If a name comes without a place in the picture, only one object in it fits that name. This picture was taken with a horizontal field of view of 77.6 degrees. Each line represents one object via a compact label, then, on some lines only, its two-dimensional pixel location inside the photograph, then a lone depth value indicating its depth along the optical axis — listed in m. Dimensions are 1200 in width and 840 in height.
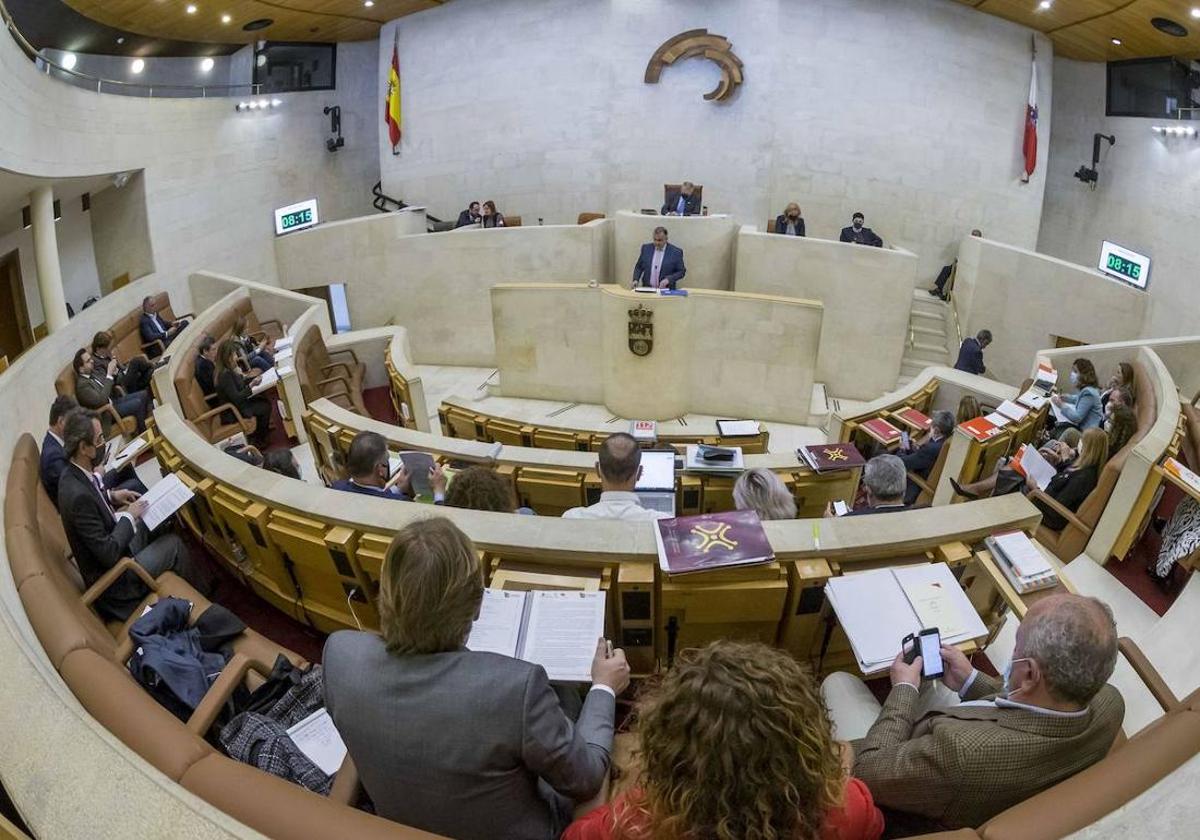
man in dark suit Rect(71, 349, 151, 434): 6.34
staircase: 10.89
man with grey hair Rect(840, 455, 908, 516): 3.41
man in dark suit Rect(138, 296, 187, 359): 8.63
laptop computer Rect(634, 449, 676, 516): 3.58
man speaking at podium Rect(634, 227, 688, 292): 9.77
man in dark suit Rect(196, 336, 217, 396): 6.99
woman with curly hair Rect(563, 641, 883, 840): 1.31
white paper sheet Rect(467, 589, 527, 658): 2.25
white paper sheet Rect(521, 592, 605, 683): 2.15
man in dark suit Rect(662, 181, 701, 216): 11.17
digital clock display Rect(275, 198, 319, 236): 11.73
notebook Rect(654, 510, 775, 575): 2.57
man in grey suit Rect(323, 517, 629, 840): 1.63
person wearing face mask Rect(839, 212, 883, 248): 10.46
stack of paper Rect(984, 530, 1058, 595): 2.54
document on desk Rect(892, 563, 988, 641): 2.41
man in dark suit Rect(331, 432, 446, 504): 3.47
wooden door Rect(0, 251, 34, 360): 8.47
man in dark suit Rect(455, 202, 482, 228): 11.97
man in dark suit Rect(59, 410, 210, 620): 3.43
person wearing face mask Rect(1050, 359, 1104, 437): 6.19
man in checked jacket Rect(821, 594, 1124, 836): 1.82
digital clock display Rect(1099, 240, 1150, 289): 9.43
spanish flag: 13.21
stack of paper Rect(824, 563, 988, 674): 2.34
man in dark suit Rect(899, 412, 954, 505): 5.67
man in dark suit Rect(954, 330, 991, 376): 8.74
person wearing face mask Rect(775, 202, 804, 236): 10.84
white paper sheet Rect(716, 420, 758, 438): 5.69
